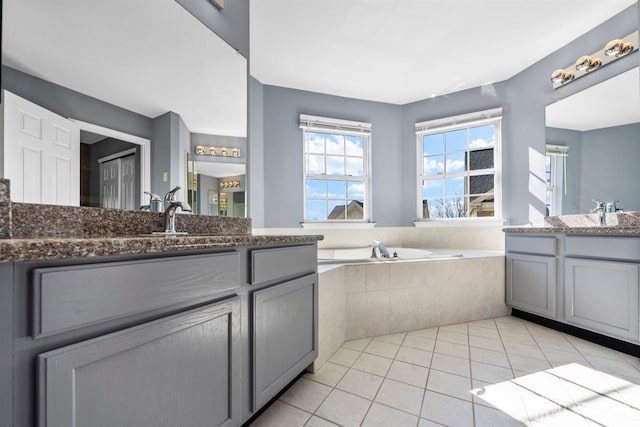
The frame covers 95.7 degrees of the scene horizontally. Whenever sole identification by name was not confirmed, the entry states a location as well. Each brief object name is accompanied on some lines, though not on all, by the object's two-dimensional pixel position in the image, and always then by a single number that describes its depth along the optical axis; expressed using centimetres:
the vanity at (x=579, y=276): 184
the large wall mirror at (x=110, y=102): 90
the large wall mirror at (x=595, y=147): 221
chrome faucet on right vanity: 233
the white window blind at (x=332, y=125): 340
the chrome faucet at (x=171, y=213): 127
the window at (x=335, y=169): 351
